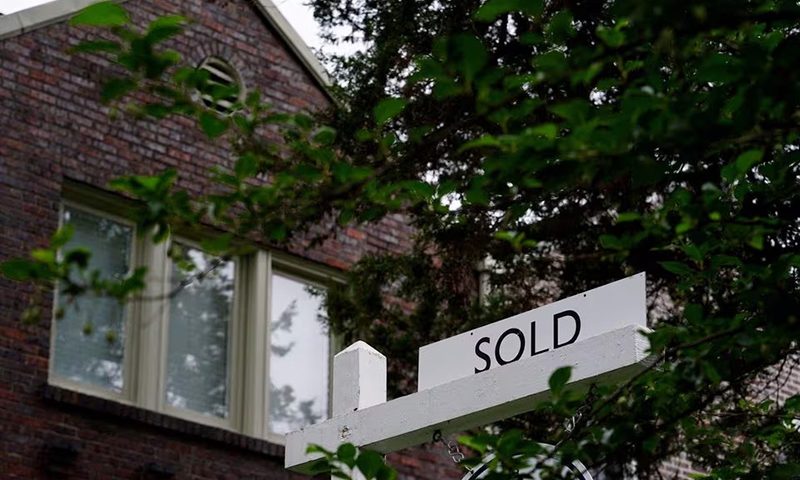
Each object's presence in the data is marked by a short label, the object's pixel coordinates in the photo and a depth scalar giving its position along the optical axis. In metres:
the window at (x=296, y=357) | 13.38
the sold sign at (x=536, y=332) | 6.61
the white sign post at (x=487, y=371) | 6.56
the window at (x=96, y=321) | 12.20
